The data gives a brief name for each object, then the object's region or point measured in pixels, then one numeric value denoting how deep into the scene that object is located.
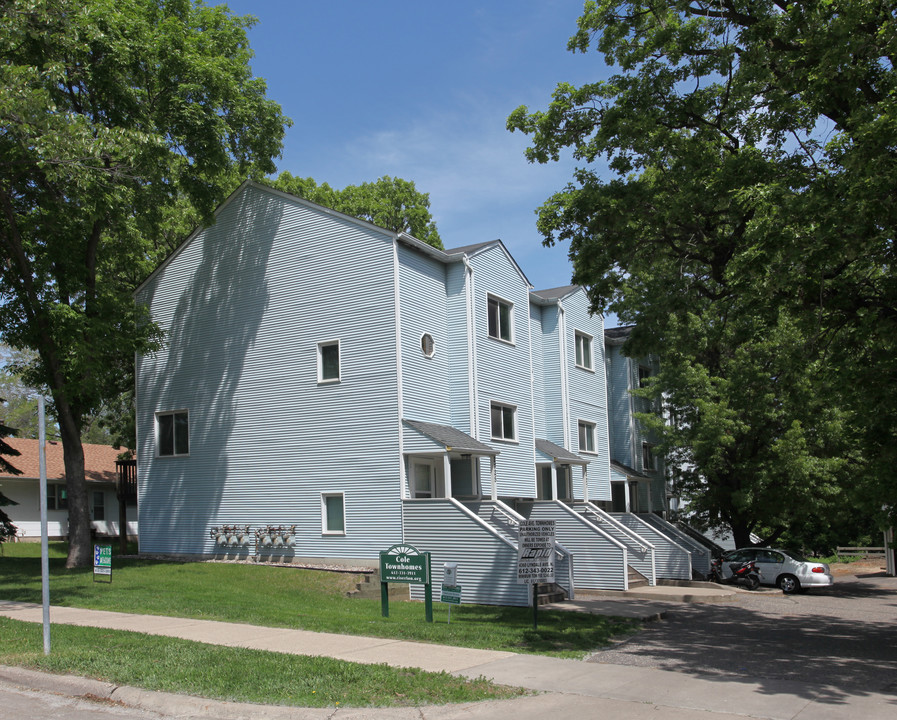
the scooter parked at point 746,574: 25.75
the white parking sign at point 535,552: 13.43
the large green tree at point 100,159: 18.38
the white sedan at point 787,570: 24.91
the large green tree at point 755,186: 10.25
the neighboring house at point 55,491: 35.22
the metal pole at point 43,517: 9.62
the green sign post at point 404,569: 14.23
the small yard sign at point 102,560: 17.95
